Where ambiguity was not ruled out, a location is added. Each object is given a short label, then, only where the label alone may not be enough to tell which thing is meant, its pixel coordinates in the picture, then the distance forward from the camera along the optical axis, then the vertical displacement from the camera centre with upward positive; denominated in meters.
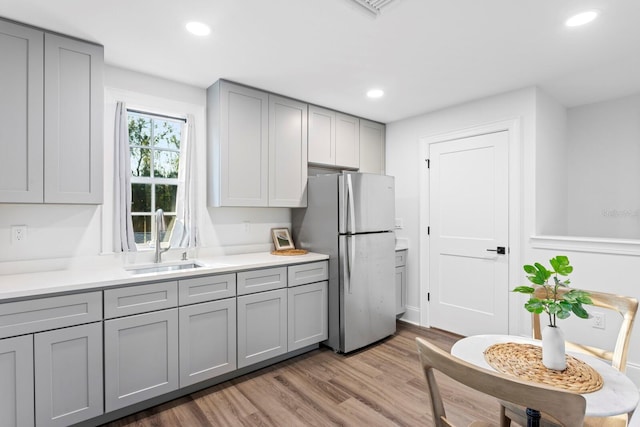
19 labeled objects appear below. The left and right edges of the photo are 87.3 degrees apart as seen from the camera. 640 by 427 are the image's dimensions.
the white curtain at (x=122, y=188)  2.62 +0.20
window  2.83 +0.40
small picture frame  3.49 -0.27
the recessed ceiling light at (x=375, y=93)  3.16 +1.16
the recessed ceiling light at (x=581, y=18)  1.93 +1.15
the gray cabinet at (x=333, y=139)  3.59 +0.84
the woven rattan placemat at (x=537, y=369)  1.17 -0.59
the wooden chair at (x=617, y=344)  1.38 -0.64
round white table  1.03 -0.60
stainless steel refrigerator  3.11 -0.33
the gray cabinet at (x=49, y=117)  2.01 +0.61
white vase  1.26 -0.52
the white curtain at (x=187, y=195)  2.96 +0.16
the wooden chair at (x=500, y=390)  0.79 -0.45
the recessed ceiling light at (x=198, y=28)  2.06 +1.16
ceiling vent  1.83 +1.15
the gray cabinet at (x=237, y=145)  2.91 +0.62
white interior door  3.24 -0.22
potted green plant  1.20 -0.35
